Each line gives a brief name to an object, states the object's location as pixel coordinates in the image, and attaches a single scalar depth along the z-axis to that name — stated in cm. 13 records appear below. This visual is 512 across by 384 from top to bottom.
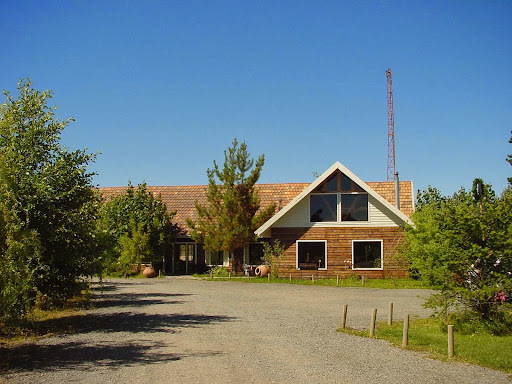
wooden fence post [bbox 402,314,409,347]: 1187
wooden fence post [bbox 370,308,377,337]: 1313
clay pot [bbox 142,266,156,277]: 3347
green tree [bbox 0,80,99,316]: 1363
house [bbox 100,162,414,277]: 3072
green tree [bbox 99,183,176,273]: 3322
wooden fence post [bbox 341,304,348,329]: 1423
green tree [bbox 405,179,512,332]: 1385
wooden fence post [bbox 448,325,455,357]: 1091
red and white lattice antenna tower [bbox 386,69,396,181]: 5331
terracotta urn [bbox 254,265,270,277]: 3184
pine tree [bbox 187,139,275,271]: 3212
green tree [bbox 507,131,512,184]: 3594
